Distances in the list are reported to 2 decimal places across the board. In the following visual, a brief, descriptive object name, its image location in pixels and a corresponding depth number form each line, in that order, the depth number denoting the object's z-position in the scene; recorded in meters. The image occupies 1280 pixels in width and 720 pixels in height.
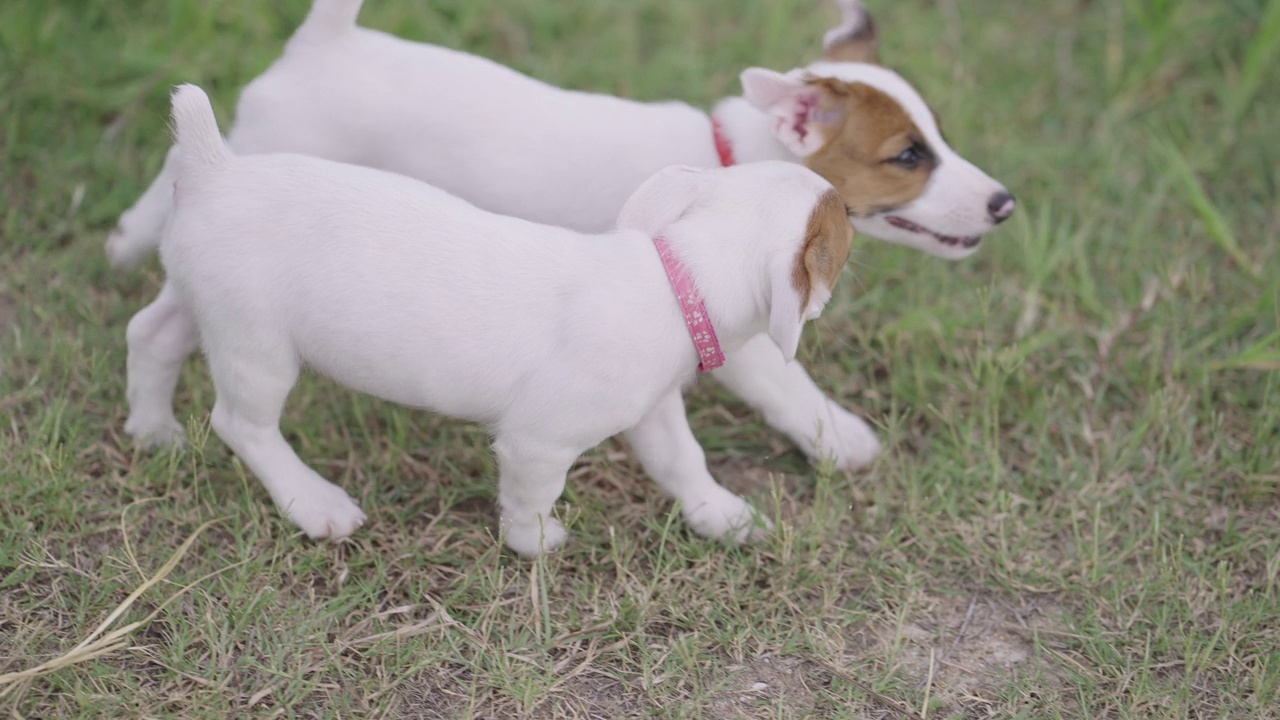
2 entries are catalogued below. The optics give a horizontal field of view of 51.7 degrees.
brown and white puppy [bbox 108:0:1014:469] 3.81
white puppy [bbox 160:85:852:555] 3.13
